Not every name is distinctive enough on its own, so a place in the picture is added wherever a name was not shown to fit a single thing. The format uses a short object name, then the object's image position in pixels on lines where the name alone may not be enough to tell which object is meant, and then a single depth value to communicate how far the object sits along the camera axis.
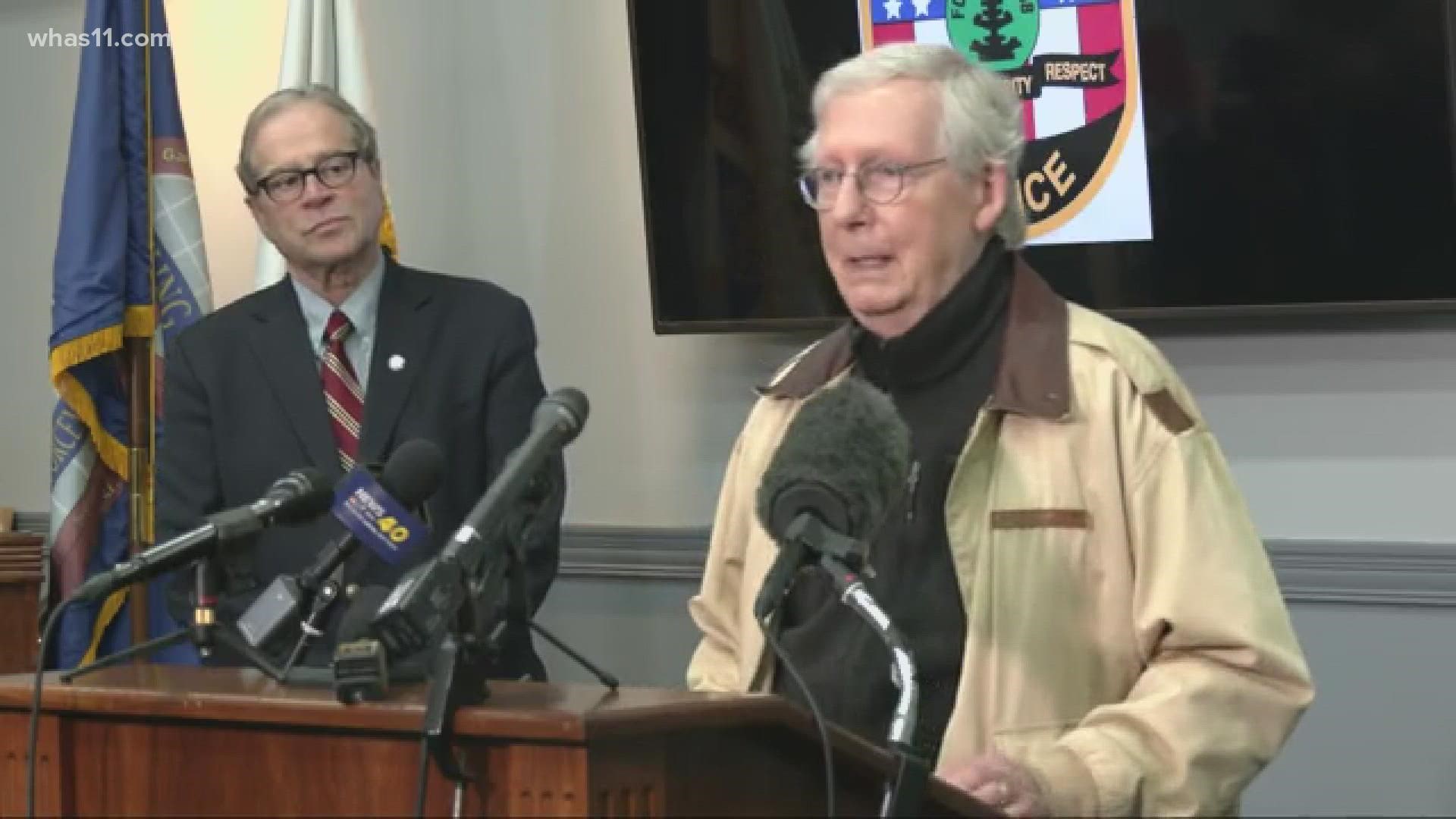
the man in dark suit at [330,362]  3.89
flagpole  5.03
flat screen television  3.88
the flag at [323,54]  4.98
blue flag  4.99
